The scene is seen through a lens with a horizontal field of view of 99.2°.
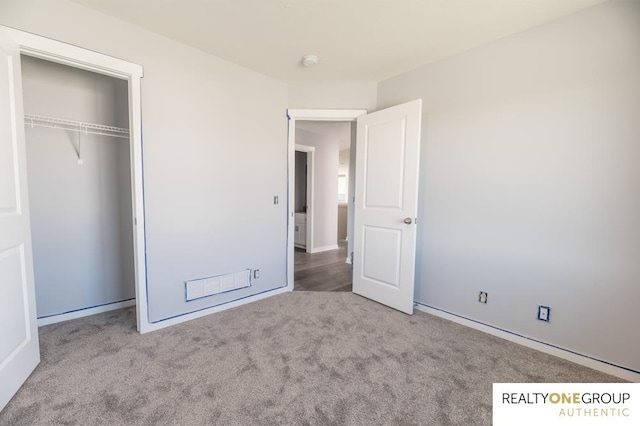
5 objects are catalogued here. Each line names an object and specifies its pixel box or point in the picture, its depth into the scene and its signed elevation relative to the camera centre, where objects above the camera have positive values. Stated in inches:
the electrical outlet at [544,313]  79.7 -35.2
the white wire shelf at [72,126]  84.6 +19.8
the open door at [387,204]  101.4 -5.5
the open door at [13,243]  57.1 -13.2
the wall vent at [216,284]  98.7 -37.2
